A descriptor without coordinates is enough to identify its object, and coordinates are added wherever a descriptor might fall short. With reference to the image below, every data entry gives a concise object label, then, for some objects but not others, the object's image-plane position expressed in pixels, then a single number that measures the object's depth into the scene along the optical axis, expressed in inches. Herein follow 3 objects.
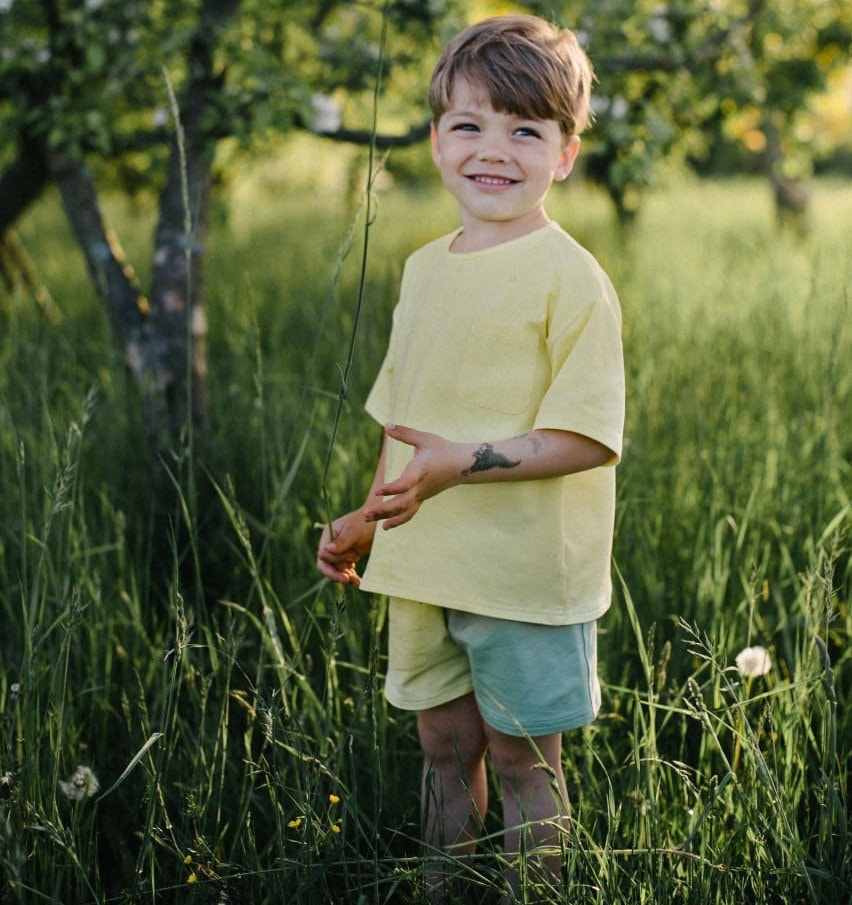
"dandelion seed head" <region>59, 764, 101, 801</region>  59.3
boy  52.2
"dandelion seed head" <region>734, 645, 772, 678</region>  66.9
